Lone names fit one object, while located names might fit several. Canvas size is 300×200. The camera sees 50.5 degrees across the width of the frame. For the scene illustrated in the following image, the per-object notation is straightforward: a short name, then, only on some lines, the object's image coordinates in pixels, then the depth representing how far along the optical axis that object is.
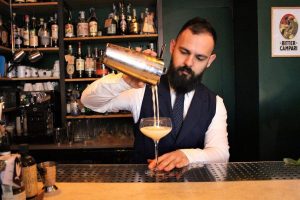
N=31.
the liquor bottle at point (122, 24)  3.20
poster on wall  2.73
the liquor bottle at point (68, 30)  3.16
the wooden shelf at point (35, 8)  3.08
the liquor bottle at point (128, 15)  3.23
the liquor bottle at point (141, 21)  3.23
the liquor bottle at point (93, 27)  3.17
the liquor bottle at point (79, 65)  3.21
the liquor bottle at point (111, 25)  3.20
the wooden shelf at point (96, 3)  3.22
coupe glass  1.40
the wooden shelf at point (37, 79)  3.16
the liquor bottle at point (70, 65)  3.17
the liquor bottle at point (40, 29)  3.23
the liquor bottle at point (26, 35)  3.21
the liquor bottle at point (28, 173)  1.05
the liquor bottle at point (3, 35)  3.05
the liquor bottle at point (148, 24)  3.16
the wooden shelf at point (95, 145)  2.90
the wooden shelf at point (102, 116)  3.14
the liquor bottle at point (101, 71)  3.18
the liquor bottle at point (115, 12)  3.26
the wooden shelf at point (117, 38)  3.11
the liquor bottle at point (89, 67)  3.22
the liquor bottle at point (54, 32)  3.16
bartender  1.77
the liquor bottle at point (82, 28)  3.16
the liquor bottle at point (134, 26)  3.17
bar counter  1.11
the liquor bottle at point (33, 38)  3.20
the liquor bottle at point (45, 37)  3.19
